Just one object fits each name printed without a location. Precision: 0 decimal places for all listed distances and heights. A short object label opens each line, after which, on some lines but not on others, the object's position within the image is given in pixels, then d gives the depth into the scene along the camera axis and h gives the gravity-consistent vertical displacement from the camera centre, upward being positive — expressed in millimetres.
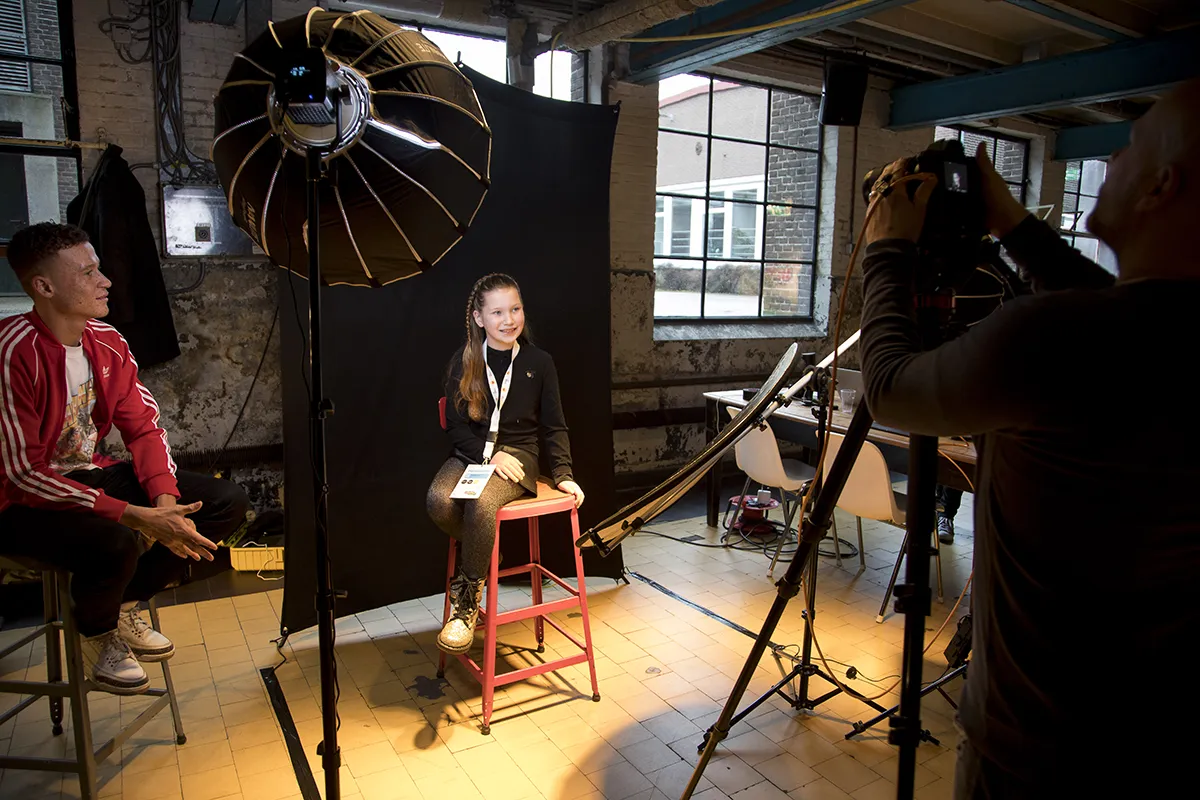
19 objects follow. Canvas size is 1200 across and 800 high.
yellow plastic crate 3662 -1379
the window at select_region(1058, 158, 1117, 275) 8195 +1137
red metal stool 2434 -1105
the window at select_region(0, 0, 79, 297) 3479 +752
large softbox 1429 +245
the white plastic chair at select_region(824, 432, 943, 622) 3262 -894
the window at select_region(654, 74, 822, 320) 5418 +581
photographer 763 -209
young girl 2689 -491
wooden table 3119 -733
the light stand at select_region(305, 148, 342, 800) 1346 -422
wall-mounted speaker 4547 +1130
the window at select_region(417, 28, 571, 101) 4395 +1282
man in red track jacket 1960 -581
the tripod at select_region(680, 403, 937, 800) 1088 -446
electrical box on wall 3615 +212
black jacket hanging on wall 3338 +51
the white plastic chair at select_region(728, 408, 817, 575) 3809 -944
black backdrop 2965 -320
